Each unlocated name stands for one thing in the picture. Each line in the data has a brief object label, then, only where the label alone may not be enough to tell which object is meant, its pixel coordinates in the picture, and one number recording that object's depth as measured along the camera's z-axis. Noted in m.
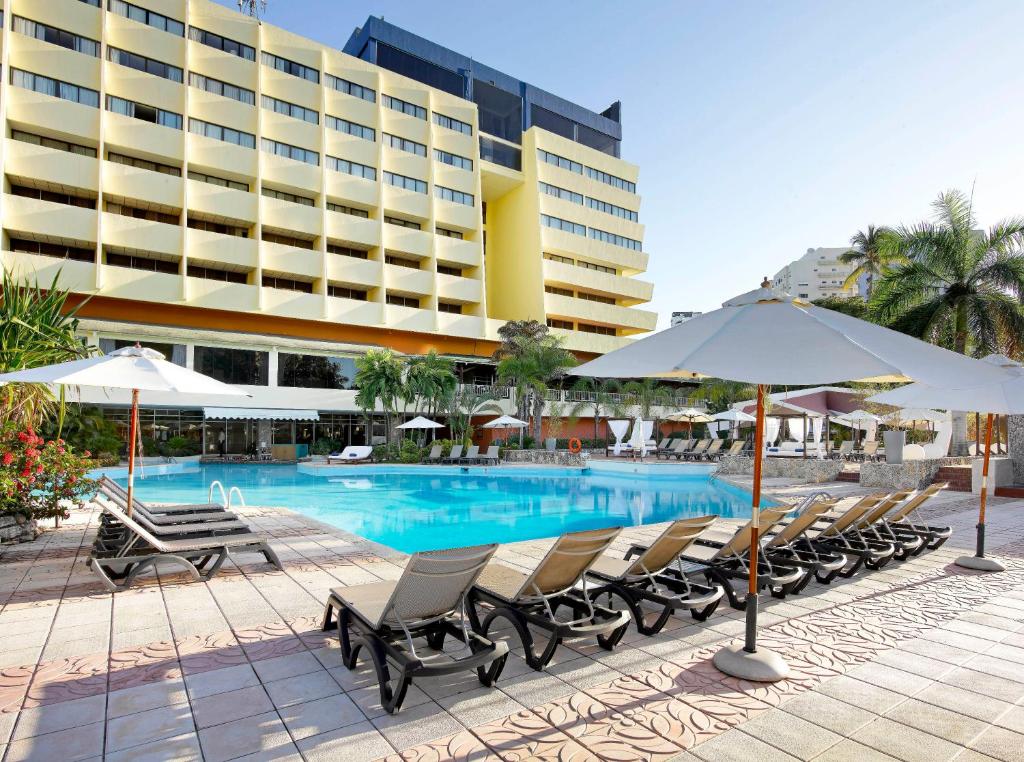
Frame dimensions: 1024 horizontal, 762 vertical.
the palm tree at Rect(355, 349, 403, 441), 27.06
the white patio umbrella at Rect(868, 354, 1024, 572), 6.46
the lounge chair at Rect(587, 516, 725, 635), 4.55
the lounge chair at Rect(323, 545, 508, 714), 3.27
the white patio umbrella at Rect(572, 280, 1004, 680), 3.38
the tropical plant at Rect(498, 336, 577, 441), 28.97
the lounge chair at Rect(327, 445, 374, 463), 26.28
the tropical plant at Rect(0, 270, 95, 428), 7.62
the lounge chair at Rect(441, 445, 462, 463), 25.11
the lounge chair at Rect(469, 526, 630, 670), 3.85
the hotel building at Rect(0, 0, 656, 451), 25.47
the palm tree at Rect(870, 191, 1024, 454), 16.31
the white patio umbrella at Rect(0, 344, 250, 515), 6.21
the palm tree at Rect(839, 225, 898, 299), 35.81
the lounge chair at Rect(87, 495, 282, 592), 5.45
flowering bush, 6.97
